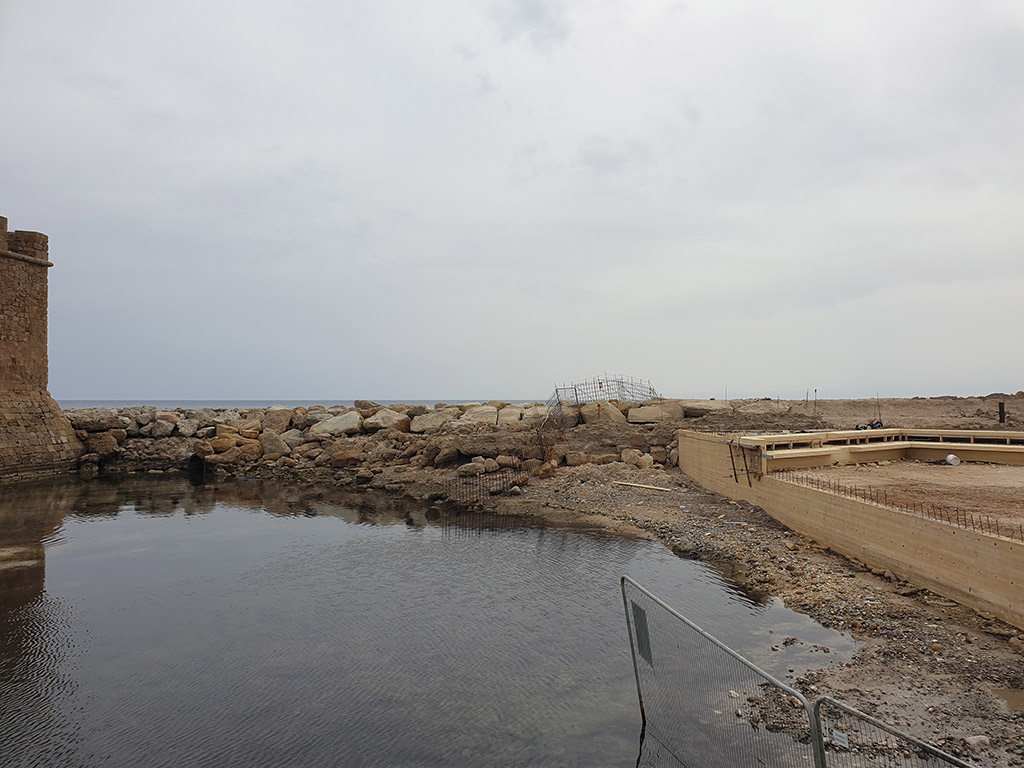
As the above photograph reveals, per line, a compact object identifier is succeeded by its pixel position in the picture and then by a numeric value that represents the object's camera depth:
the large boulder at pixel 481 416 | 32.09
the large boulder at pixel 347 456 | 29.84
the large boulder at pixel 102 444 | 32.28
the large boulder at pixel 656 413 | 28.88
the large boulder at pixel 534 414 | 31.25
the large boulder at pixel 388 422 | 32.75
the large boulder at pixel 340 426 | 33.22
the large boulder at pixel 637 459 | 24.45
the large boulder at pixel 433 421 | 32.25
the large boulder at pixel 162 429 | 34.62
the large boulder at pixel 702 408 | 29.02
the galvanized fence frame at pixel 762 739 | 6.21
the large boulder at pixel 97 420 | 32.85
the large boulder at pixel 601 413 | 29.41
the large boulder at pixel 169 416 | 35.50
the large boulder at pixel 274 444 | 32.25
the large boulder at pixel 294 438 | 33.44
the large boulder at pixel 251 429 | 34.12
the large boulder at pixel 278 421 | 35.89
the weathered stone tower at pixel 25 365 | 27.09
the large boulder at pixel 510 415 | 32.19
